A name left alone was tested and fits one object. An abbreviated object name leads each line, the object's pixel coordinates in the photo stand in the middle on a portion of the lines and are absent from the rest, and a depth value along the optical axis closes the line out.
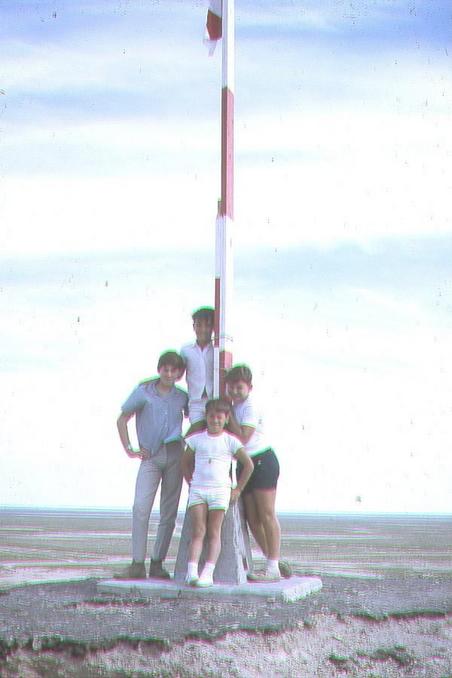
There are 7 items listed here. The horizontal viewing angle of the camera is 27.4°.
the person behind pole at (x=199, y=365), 7.40
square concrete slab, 6.78
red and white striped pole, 7.36
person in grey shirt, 7.46
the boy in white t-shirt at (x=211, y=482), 6.86
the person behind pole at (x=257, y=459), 7.18
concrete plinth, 7.05
